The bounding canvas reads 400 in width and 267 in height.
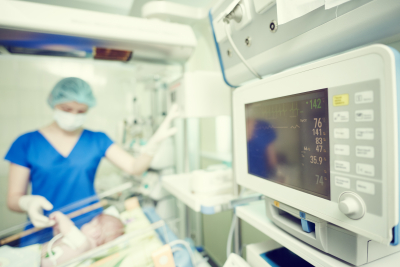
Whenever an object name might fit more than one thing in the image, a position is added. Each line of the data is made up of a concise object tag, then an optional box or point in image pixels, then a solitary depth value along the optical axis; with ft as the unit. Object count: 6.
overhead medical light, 2.58
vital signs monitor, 0.98
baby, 2.26
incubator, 2.22
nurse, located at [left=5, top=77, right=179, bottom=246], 2.90
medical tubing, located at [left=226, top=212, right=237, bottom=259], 2.70
